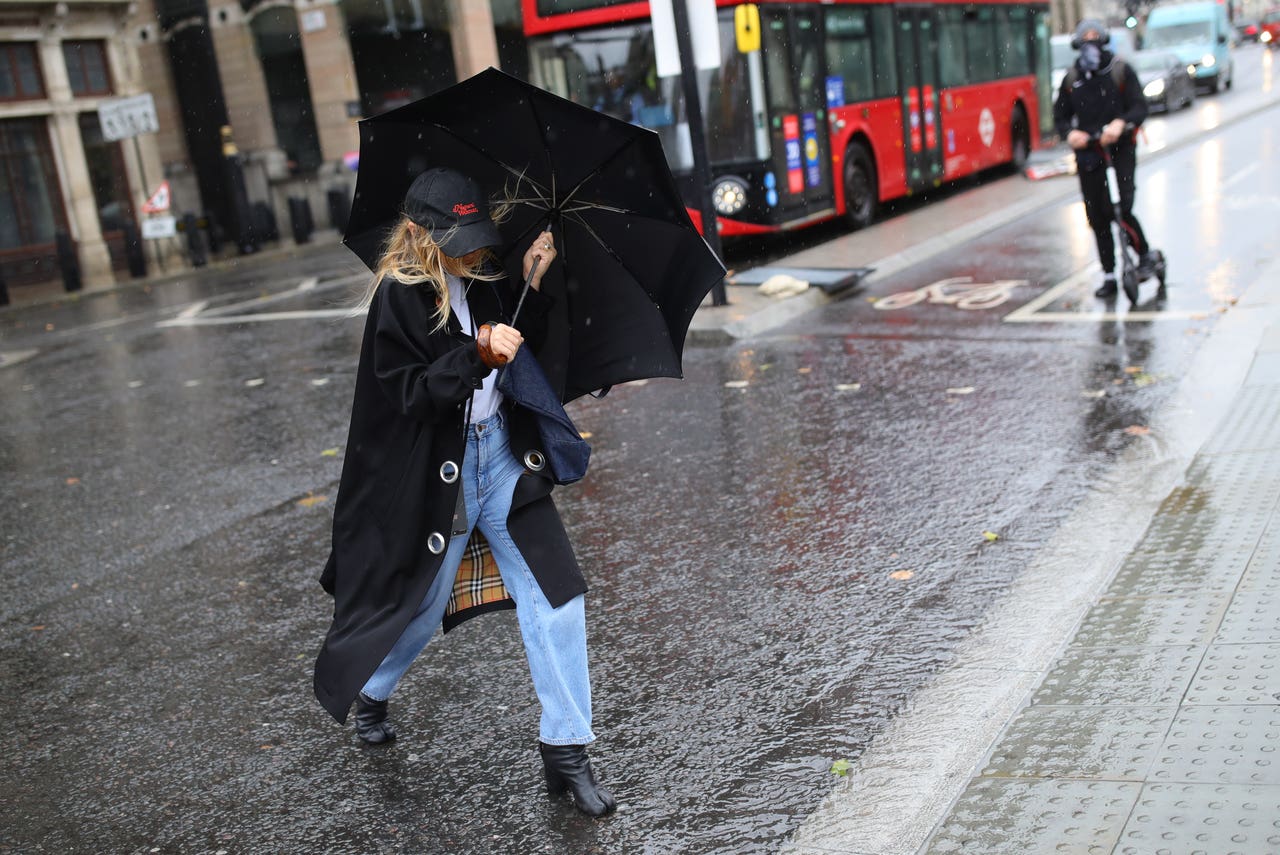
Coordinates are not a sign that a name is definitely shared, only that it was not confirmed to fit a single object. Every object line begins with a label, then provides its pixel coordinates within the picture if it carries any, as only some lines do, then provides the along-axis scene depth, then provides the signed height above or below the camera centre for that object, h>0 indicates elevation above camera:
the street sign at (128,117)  24.67 +1.45
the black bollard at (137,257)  25.56 -1.23
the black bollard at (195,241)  25.83 -1.08
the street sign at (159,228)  24.52 -0.69
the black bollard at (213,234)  26.83 -1.05
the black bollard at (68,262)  23.78 -1.07
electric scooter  9.09 -1.43
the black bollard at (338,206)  28.75 -0.87
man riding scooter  8.98 -0.36
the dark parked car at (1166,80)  29.19 -0.55
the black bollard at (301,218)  27.94 -0.98
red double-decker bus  13.91 +0.13
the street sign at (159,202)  24.64 -0.22
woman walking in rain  3.32 -0.89
